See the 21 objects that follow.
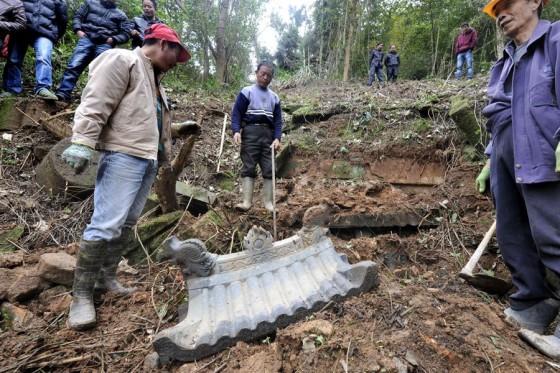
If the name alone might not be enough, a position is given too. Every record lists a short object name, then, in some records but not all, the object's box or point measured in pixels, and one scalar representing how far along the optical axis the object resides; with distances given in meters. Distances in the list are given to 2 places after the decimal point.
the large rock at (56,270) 2.63
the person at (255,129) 4.02
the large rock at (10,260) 2.92
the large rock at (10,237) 3.41
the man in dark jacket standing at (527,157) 1.88
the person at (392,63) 13.58
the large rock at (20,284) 2.51
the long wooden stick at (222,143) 5.54
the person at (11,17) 4.34
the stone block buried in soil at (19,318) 2.29
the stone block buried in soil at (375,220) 3.86
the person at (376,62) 12.63
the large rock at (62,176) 3.86
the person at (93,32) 5.09
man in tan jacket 2.08
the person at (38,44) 4.76
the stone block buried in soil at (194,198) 3.94
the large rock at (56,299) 2.46
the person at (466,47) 10.50
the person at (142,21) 5.24
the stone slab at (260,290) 1.94
